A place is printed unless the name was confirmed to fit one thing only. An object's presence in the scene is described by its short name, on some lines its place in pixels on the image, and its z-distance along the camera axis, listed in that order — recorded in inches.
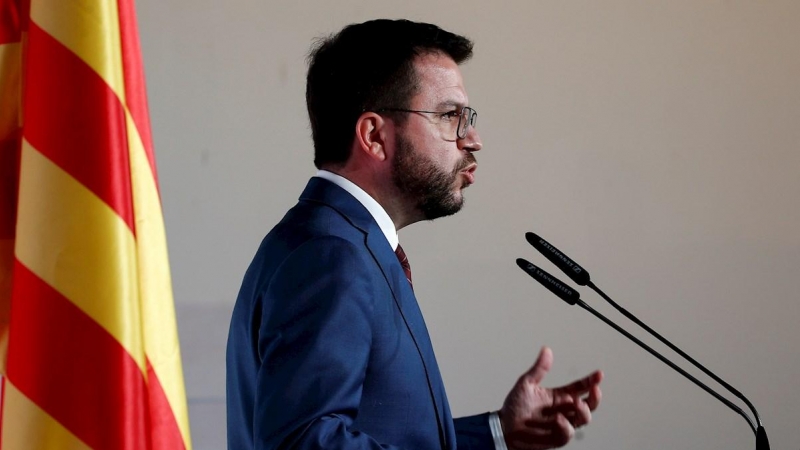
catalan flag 203.8
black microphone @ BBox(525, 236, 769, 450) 208.0
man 201.5
